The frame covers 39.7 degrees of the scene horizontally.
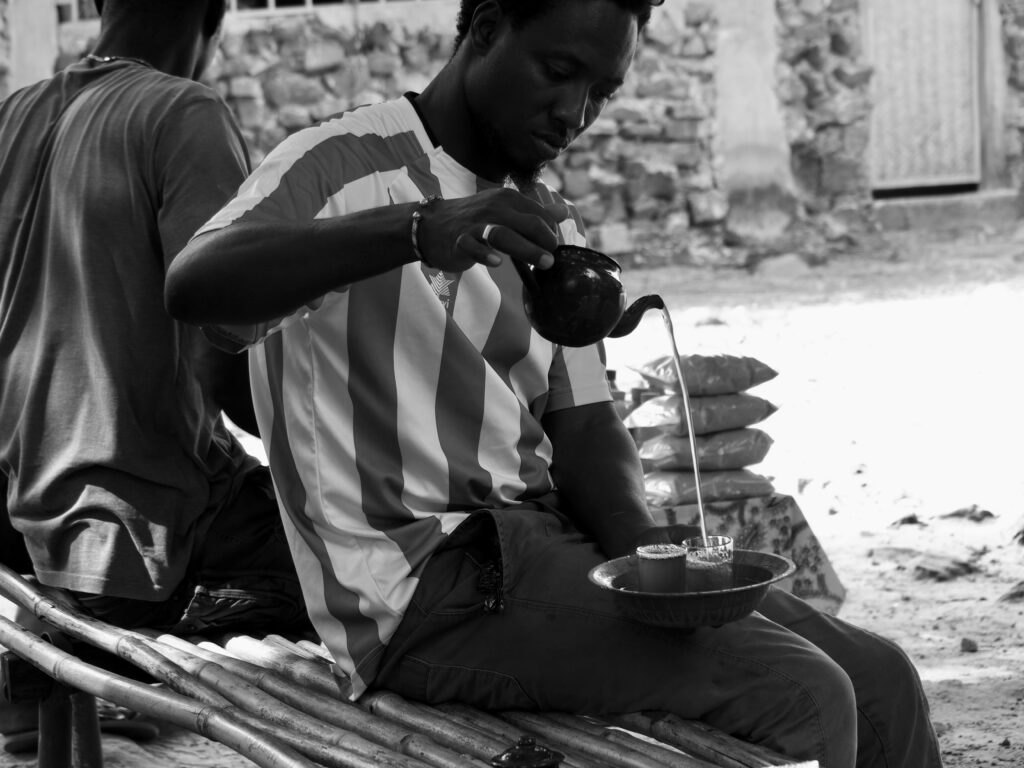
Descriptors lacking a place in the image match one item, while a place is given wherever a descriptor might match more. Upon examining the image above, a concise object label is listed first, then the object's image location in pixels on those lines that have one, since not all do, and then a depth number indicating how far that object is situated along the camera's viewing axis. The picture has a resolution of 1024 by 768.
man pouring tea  2.04
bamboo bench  2.04
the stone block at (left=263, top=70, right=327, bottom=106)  11.05
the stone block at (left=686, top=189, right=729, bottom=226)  11.16
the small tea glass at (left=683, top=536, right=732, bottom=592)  2.09
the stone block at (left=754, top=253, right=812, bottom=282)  10.78
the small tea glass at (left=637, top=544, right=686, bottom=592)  2.00
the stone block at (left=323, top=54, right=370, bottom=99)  11.10
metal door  11.55
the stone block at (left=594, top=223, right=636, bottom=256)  11.09
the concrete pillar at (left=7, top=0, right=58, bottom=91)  10.91
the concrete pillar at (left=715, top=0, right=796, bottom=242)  11.12
